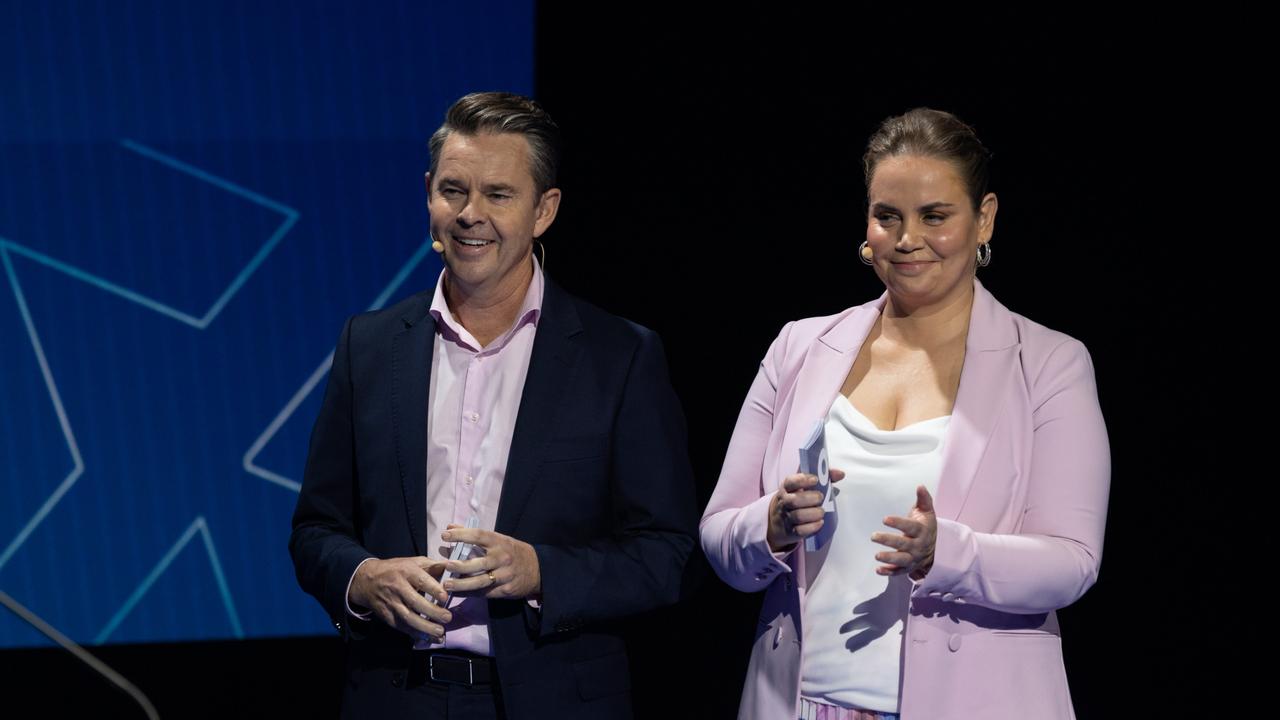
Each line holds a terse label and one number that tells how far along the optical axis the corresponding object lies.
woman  7.09
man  7.19
